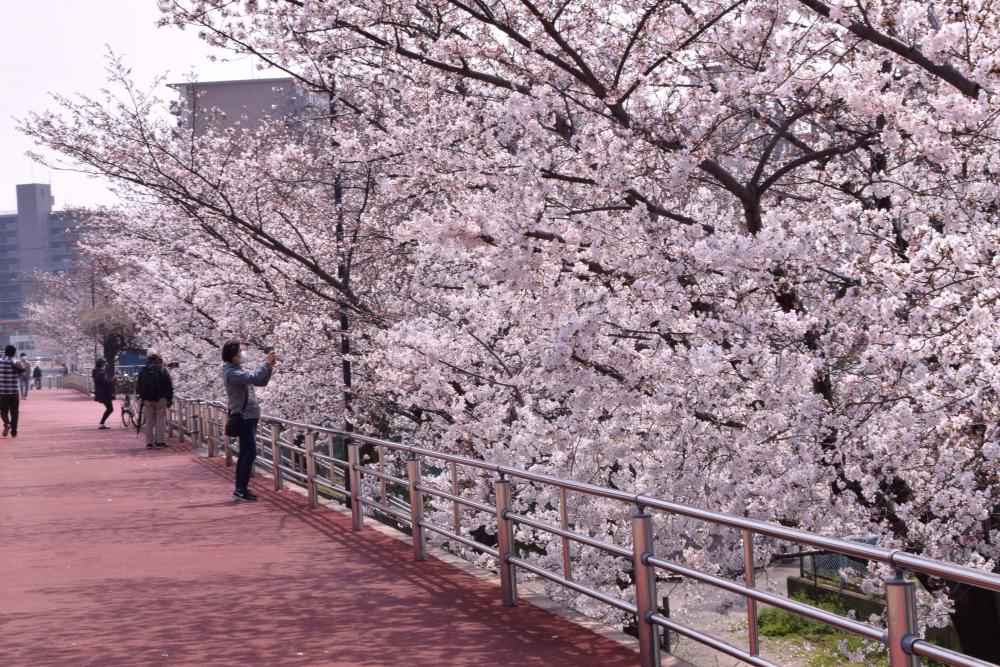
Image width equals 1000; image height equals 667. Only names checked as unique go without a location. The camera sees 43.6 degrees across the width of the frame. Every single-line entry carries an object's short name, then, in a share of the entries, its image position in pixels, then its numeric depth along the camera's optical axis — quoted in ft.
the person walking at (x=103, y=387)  111.96
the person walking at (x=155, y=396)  78.74
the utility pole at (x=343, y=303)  57.21
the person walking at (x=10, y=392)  91.81
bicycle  112.32
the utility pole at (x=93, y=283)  225.58
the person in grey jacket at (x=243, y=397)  47.62
